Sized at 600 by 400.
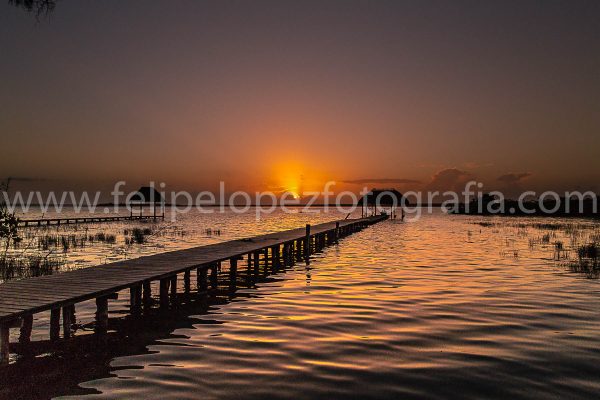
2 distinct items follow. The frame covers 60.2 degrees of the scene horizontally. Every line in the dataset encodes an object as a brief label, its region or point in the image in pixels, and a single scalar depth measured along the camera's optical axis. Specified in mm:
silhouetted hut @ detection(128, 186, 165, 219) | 74125
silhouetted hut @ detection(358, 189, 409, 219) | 66000
